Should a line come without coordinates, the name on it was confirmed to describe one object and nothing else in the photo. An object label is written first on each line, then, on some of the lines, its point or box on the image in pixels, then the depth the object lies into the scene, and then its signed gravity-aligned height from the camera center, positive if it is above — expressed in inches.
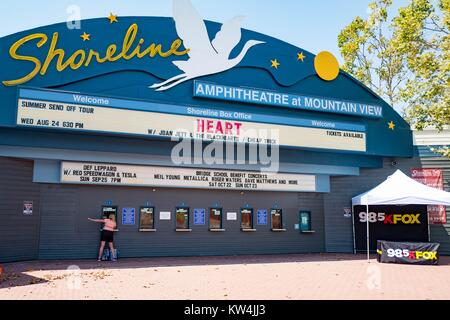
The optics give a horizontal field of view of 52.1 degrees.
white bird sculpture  717.9 +278.9
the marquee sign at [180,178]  670.5 +70.1
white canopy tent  698.8 +42.5
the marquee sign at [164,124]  607.5 +145.8
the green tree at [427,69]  829.4 +282.4
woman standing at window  678.5 -17.4
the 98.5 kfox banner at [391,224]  834.8 -5.0
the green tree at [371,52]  1585.9 +585.9
